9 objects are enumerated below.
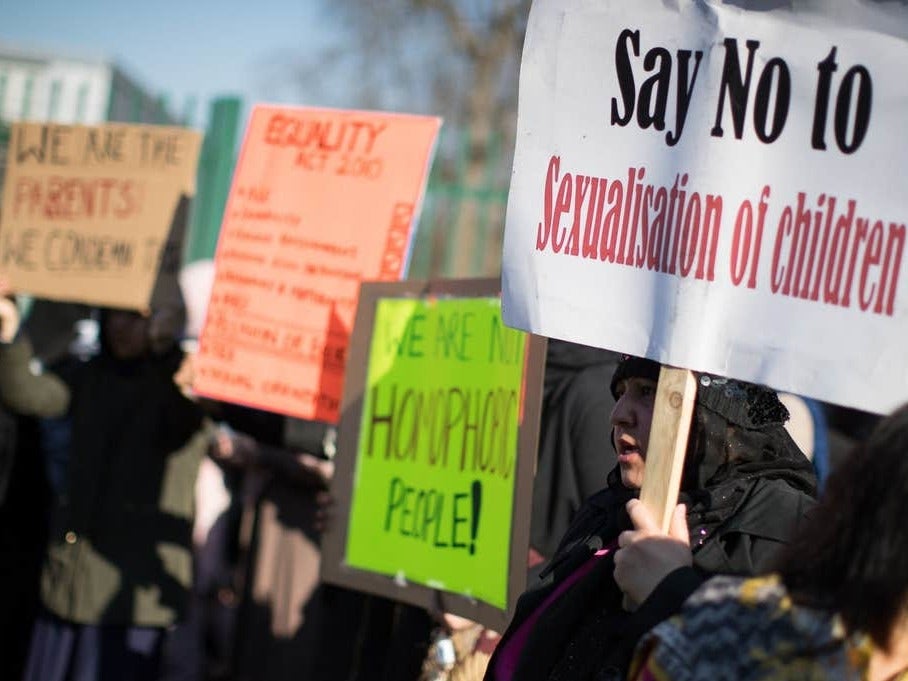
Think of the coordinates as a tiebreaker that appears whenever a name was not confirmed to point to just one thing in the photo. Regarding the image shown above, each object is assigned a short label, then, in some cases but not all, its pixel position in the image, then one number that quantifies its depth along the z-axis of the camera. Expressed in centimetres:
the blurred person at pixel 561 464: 329
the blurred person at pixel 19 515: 481
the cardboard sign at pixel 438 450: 305
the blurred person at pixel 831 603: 157
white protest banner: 192
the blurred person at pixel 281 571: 525
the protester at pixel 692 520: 217
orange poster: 408
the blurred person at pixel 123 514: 464
